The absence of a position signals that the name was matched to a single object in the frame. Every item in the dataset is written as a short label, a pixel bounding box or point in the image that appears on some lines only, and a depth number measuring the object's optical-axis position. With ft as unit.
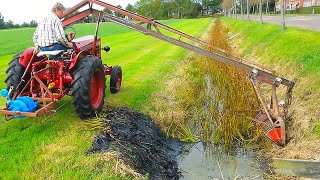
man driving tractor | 16.03
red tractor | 14.43
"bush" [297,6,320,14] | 125.52
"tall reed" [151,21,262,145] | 18.42
